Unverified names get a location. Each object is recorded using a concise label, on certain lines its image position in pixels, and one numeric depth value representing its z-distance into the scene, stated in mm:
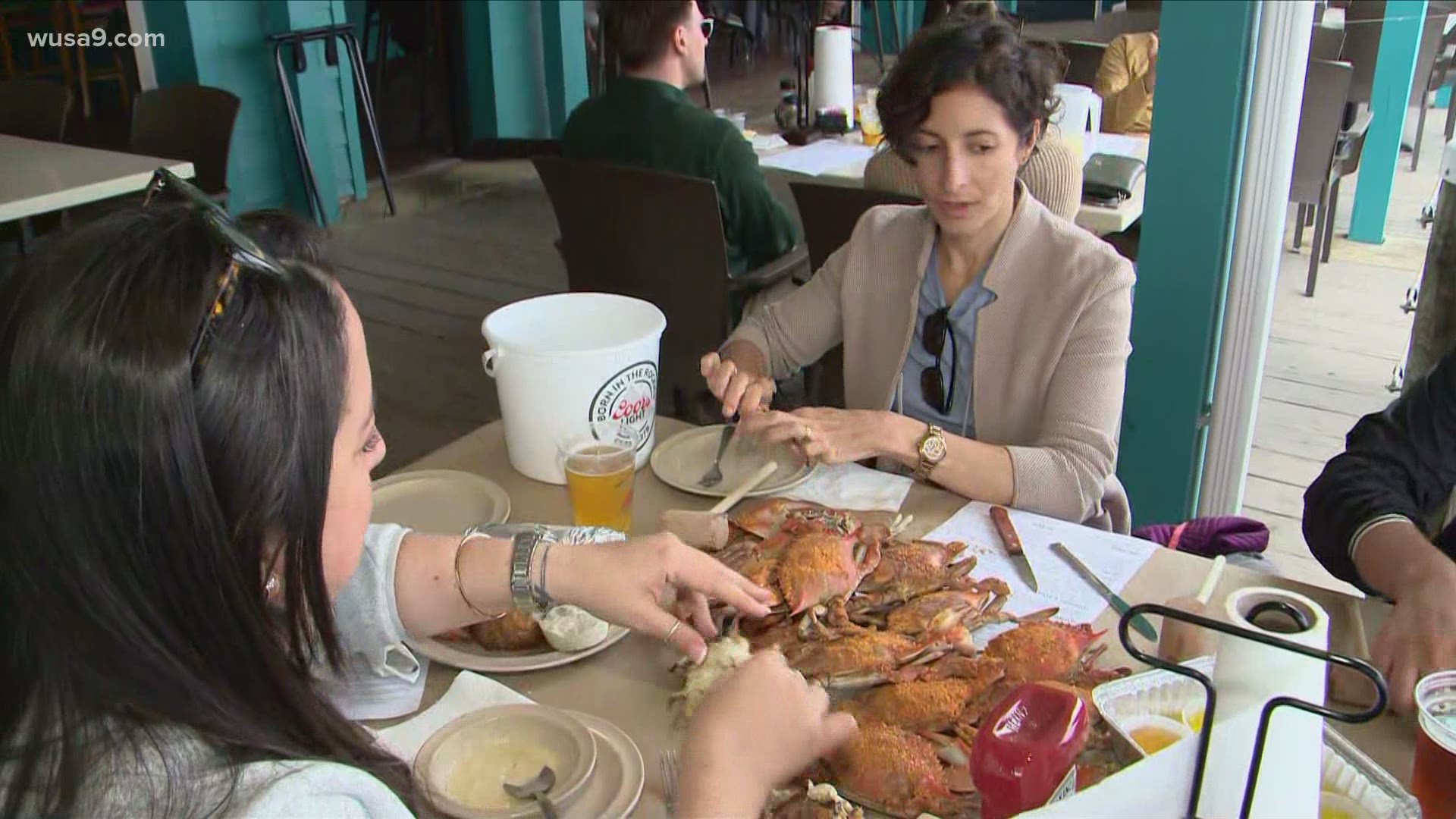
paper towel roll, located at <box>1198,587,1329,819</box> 624
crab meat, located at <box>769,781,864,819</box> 908
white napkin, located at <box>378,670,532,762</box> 1074
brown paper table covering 1014
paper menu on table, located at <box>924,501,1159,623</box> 1230
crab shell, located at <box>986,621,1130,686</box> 1055
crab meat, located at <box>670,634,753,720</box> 1086
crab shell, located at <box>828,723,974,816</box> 932
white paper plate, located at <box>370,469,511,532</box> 1485
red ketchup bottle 819
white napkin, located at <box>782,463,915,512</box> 1491
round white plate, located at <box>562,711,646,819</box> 955
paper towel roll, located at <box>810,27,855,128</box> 3678
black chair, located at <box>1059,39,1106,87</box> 4215
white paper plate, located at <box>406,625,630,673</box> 1167
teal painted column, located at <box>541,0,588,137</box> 6727
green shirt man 2895
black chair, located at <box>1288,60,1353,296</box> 2730
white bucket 1470
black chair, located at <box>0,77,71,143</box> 4207
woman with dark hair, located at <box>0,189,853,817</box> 681
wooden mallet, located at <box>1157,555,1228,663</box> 1033
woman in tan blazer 1545
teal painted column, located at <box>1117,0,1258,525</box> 1973
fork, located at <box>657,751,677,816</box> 979
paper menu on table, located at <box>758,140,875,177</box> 3256
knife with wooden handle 1288
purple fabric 1628
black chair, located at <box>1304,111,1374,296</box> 2943
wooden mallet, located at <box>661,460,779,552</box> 1337
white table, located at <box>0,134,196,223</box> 3062
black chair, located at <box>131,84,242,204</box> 3918
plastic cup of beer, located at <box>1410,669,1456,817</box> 878
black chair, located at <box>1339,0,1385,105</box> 2537
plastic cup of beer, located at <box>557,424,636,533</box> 1408
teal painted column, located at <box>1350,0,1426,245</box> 2586
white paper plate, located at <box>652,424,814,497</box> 1537
